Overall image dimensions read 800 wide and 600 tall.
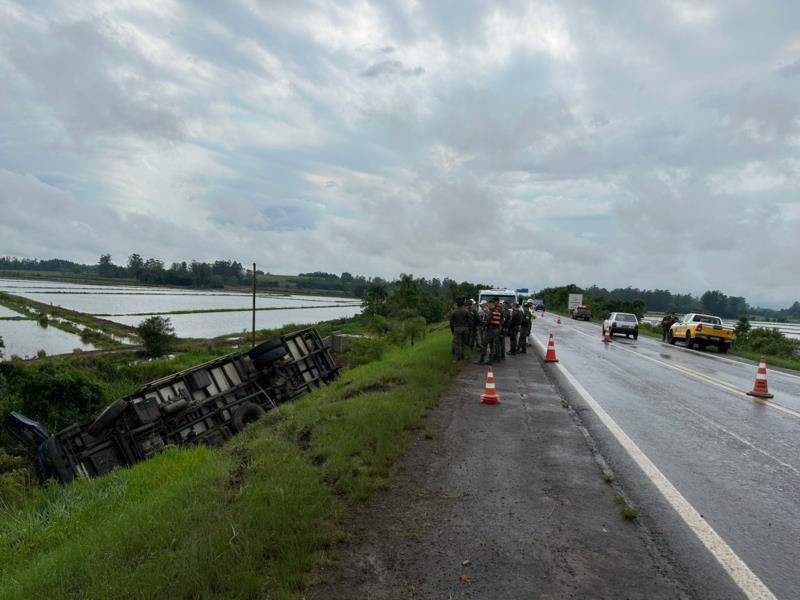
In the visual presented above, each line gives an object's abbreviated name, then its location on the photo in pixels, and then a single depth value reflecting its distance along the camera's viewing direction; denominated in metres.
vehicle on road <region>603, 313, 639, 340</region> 31.31
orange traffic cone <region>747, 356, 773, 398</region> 11.55
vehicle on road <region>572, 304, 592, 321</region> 57.66
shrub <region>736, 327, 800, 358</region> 28.58
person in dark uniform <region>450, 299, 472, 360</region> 15.51
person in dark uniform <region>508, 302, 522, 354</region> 18.64
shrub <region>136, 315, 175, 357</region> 37.34
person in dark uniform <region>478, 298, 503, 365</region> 15.47
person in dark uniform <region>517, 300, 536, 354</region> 19.44
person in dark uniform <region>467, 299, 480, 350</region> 17.85
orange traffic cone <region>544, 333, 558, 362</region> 16.77
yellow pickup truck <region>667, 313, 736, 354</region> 25.14
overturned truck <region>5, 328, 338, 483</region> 12.47
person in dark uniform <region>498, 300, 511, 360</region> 16.61
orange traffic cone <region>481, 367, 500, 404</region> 9.94
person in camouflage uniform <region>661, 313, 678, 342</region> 30.75
